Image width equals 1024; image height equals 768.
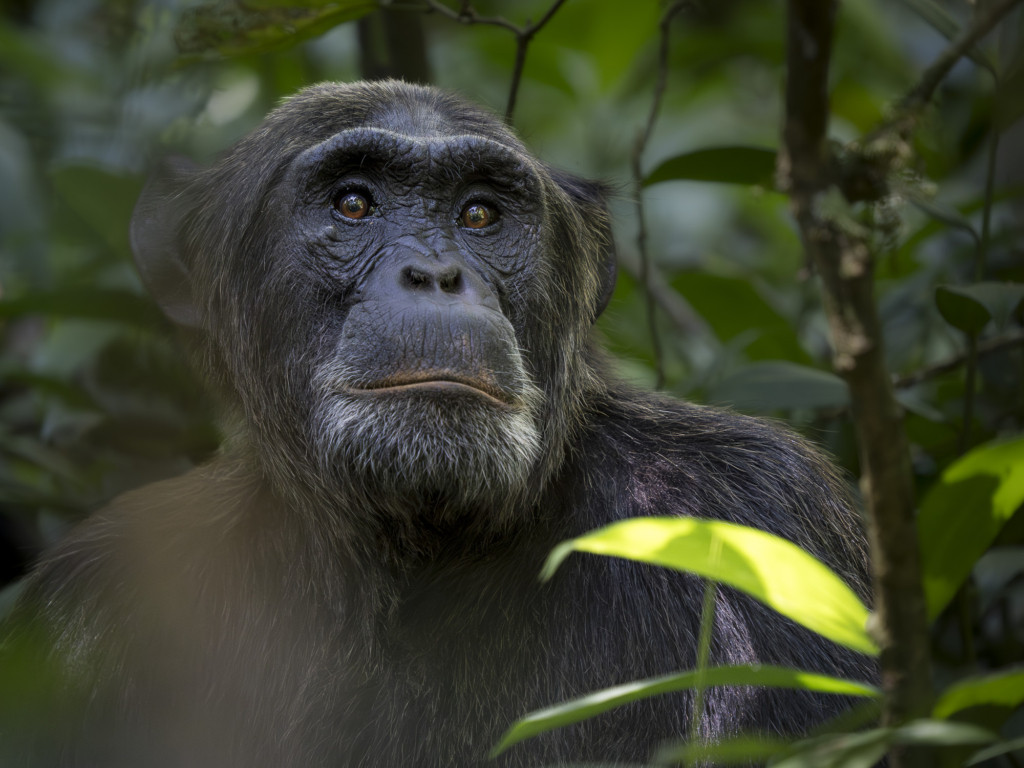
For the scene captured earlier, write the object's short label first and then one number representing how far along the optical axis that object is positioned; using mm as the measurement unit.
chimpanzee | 6176
